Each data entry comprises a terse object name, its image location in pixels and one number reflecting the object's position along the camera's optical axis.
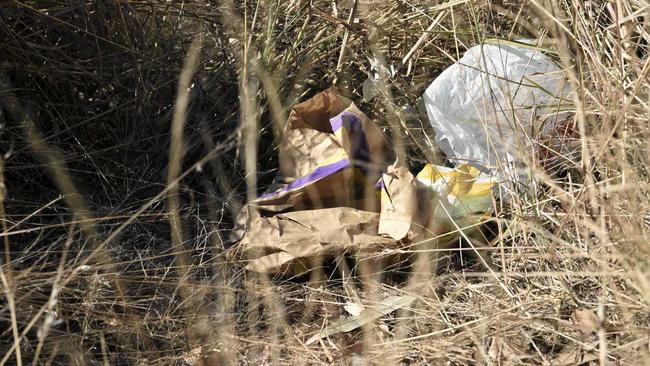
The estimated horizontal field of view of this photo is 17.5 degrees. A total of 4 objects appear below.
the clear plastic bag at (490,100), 3.09
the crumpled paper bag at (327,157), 3.09
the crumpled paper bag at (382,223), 3.02
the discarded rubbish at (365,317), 2.92
